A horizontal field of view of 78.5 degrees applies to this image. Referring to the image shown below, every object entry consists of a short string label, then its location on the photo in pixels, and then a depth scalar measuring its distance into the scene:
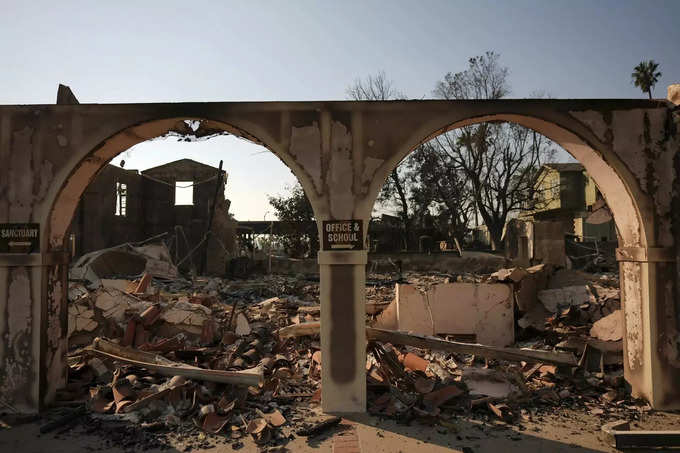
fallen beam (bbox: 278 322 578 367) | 6.39
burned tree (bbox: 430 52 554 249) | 27.55
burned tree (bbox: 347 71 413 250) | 28.28
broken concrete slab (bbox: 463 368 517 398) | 6.07
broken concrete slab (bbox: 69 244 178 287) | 15.38
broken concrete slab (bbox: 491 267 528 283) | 8.71
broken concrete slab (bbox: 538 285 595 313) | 8.41
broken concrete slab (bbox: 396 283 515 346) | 8.23
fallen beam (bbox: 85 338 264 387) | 5.79
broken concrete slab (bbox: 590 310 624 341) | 6.90
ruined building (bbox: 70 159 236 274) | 21.39
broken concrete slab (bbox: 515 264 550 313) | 8.74
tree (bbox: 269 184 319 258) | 25.56
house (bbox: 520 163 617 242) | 31.42
